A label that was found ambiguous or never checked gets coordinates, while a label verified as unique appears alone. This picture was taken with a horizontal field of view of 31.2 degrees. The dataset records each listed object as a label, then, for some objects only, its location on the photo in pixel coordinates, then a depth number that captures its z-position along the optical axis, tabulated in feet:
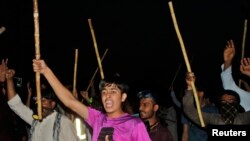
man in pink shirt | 13.92
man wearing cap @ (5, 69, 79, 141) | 19.60
